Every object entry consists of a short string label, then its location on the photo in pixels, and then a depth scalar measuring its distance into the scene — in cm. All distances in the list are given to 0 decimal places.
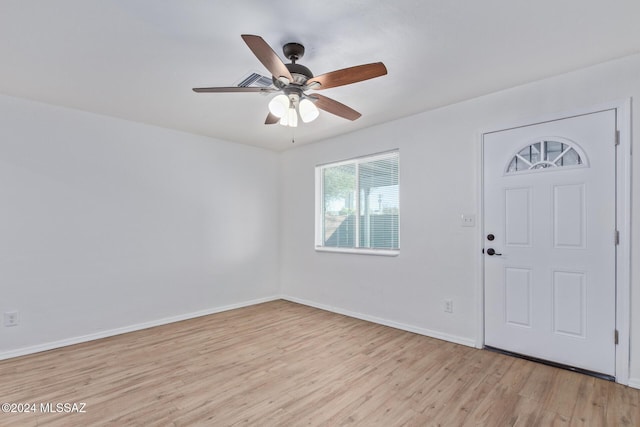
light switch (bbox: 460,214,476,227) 310
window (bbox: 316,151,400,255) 391
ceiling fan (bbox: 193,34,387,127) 183
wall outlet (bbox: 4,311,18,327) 293
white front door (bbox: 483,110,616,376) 244
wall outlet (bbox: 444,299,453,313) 322
